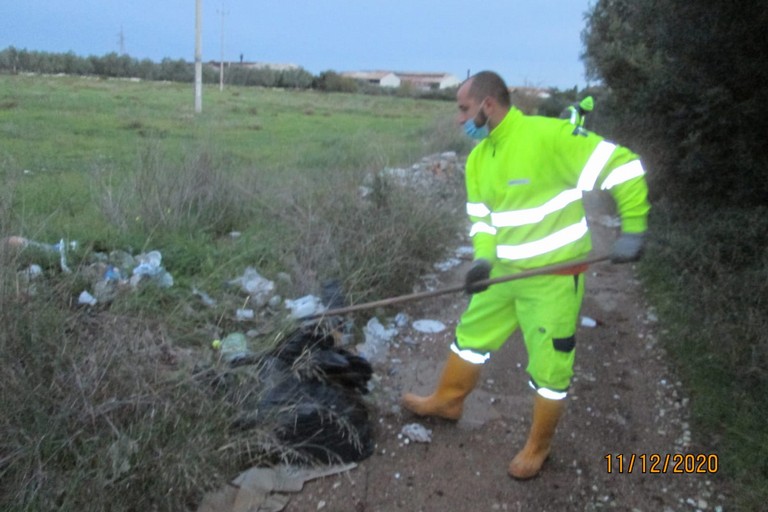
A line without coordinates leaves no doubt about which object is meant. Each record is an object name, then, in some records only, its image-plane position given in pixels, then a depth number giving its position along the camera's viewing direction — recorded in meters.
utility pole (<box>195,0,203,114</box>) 25.69
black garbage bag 3.52
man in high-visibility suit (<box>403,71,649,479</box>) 3.32
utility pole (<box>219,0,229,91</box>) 43.75
